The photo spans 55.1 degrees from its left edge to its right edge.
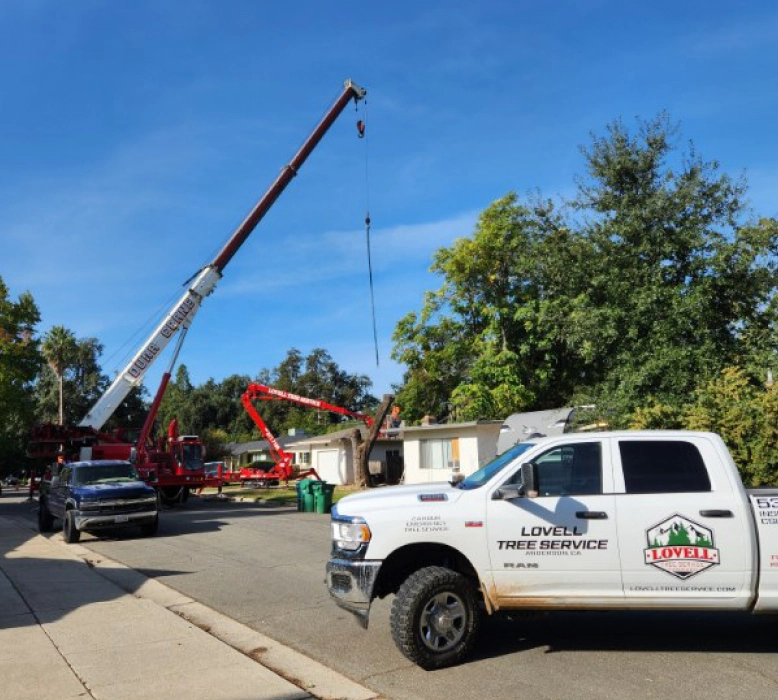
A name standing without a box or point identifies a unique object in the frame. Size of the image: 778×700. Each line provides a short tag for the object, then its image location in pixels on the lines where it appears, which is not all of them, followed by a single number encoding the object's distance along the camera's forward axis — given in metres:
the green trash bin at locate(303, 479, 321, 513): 23.79
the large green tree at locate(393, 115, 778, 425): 16.06
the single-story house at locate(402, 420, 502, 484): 29.52
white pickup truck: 6.06
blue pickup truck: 16.39
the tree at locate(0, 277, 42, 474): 30.38
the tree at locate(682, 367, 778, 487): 12.65
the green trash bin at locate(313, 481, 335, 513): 23.30
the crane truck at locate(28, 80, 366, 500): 25.66
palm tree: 64.31
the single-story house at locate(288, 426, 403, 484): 39.34
